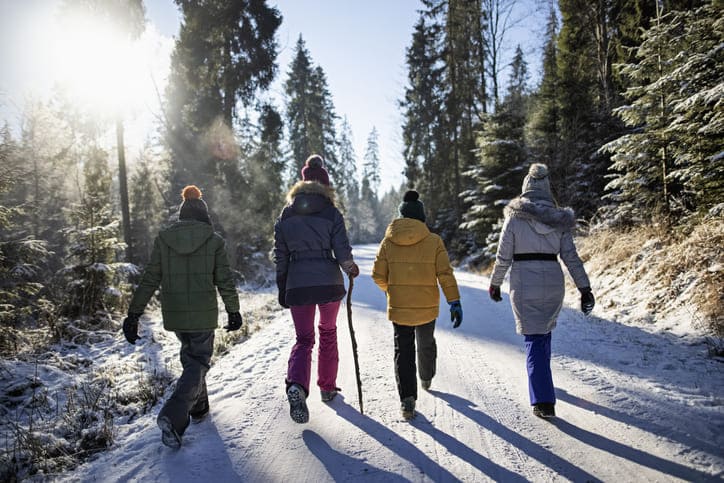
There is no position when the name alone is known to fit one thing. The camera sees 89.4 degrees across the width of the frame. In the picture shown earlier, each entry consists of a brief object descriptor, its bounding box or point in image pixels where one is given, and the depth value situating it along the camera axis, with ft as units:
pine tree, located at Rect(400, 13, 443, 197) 73.82
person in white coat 11.34
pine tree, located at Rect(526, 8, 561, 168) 48.14
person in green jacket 10.83
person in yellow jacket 12.05
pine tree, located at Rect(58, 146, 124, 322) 26.53
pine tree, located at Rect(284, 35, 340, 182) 90.68
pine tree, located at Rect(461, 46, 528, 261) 43.75
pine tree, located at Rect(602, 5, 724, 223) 20.40
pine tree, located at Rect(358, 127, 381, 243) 211.20
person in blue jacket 11.78
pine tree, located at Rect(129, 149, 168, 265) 85.92
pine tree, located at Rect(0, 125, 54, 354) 17.38
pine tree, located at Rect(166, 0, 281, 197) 48.11
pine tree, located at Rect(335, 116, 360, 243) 175.56
